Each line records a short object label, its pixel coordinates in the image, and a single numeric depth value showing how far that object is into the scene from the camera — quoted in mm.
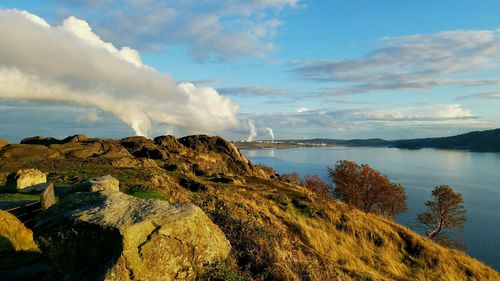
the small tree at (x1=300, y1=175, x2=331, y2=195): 89844
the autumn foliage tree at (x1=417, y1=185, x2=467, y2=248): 63156
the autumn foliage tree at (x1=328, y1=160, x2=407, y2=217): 72375
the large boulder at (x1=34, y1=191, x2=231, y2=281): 8359
